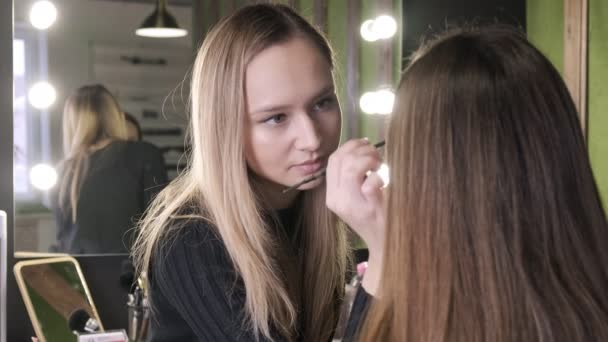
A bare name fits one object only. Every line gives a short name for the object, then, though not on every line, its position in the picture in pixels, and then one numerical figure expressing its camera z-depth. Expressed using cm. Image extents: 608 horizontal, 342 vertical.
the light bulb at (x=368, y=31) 190
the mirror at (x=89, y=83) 153
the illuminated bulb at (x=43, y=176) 154
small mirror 147
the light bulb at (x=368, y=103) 188
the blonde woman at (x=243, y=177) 95
